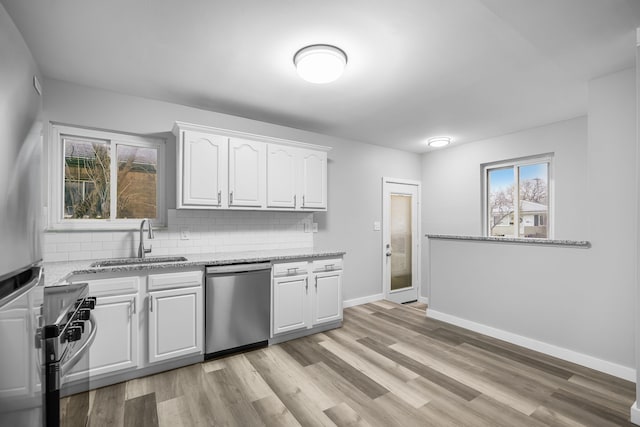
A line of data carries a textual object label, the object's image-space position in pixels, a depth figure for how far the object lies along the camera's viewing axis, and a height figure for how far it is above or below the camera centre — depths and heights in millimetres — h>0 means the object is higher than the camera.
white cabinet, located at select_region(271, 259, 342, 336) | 3109 -883
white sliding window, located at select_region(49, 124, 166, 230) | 2703 +356
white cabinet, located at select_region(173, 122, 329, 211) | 2938 +479
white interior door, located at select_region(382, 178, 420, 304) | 4988 -449
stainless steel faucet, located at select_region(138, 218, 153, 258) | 2805 -265
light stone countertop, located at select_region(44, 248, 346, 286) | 2072 -413
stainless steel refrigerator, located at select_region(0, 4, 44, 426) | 719 -79
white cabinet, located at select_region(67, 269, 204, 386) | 2250 -849
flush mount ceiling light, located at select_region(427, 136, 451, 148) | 4480 +1109
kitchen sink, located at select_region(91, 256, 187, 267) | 2671 -419
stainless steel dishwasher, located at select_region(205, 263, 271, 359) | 2699 -871
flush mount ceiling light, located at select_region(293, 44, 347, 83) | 2182 +1139
